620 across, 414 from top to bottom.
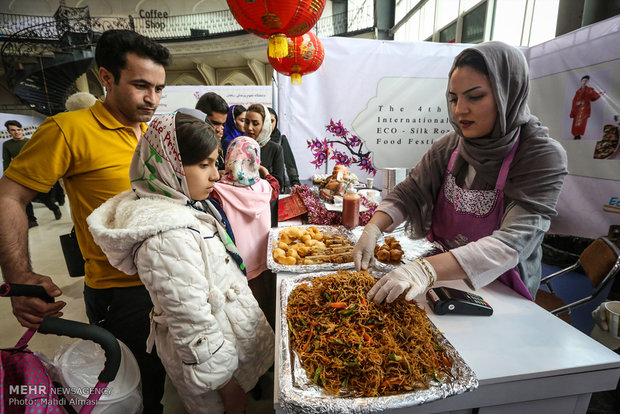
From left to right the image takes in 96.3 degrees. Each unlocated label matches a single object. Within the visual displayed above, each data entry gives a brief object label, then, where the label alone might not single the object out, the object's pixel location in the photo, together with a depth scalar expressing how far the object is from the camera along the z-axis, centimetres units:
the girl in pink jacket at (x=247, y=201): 180
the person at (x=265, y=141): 305
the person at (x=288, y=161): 391
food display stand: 83
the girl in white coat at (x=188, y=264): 97
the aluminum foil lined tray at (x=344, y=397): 72
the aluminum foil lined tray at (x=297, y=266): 143
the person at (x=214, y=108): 277
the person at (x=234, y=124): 338
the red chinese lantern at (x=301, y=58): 317
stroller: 74
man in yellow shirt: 122
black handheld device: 108
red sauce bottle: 199
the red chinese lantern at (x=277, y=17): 209
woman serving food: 117
